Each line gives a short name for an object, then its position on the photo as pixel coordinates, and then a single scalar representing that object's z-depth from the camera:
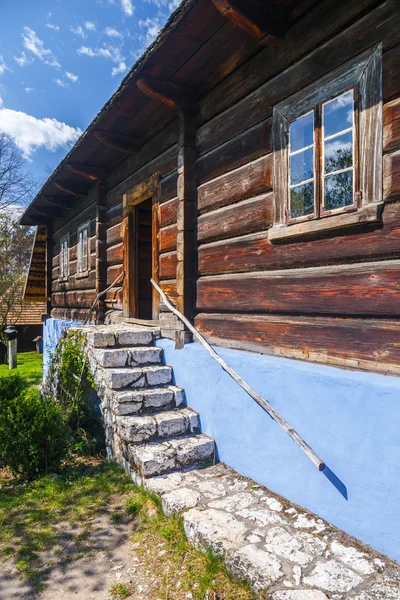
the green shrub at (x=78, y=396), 5.11
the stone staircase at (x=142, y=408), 3.92
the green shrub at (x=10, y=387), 6.45
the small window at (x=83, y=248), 8.46
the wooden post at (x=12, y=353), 13.84
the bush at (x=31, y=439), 4.35
